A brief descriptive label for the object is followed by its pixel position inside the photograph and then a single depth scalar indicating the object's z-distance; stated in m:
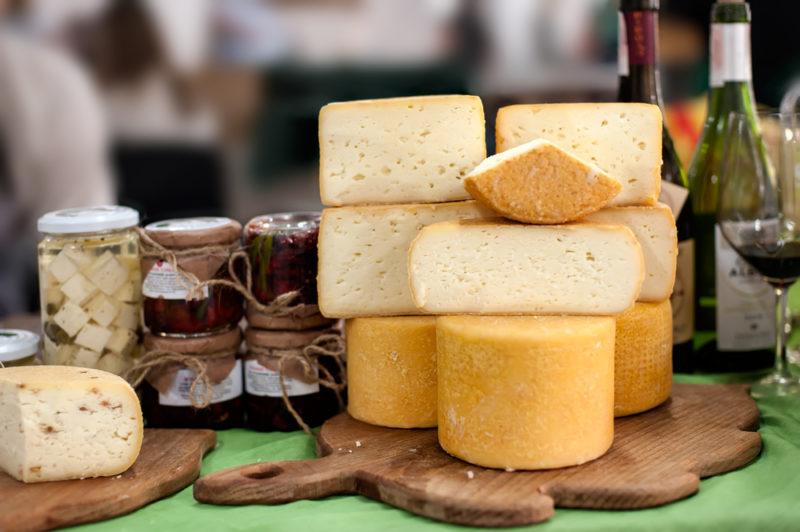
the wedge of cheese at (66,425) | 1.27
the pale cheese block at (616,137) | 1.37
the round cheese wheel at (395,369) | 1.36
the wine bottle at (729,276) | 1.48
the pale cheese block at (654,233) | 1.37
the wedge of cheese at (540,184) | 1.29
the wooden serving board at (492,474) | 1.23
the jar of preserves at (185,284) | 1.38
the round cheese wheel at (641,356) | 1.37
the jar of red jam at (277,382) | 1.39
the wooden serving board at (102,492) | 1.23
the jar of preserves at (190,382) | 1.39
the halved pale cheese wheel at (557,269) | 1.30
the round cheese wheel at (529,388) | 1.26
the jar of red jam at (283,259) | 1.39
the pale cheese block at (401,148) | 1.36
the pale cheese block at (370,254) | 1.36
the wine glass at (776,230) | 1.42
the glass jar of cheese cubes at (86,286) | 1.38
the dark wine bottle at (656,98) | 1.46
